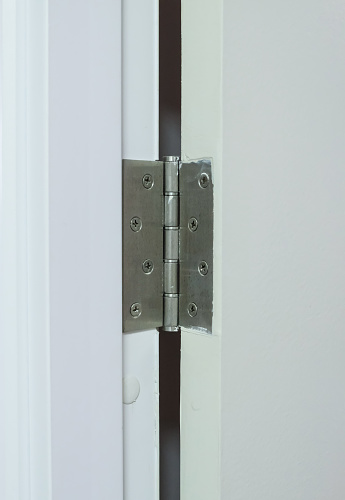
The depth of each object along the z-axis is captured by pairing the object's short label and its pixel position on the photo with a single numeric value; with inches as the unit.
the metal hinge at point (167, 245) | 21.4
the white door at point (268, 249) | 21.0
